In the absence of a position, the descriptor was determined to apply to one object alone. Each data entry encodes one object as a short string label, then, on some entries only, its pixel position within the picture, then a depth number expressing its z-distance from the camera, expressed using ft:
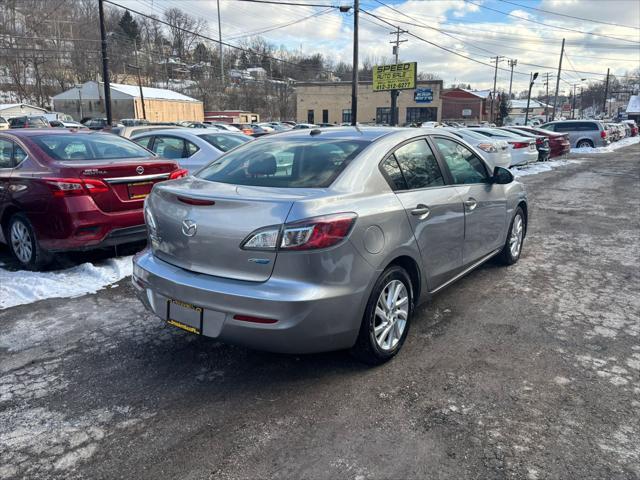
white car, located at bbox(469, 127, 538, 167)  54.49
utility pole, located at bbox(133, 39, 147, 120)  178.50
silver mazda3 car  9.13
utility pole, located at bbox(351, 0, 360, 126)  72.79
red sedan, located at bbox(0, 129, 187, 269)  16.24
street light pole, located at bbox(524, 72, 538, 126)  158.62
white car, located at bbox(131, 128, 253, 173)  26.61
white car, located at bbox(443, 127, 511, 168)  44.42
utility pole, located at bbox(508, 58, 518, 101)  250.37
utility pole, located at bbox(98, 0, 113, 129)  65.19
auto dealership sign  108.27
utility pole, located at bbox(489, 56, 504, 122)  236.43
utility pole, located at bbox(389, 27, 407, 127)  157.07
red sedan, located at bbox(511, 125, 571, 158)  70.20
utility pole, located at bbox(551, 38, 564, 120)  198.39
